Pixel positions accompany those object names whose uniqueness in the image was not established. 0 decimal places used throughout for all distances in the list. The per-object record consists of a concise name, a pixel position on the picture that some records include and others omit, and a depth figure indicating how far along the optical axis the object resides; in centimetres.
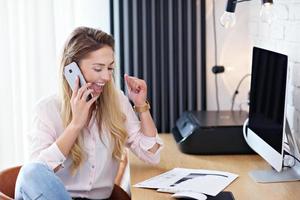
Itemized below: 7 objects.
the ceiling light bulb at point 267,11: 204
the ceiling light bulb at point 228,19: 221
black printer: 233
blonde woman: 196
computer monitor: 180
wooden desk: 181
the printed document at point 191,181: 185
